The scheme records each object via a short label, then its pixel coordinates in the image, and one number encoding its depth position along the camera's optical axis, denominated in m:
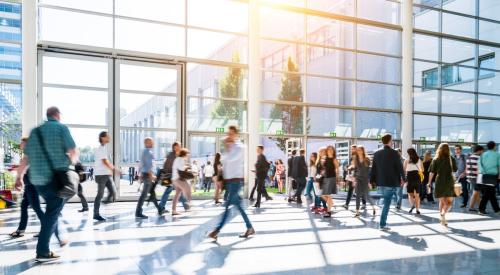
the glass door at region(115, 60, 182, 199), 11.99
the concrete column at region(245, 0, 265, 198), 13.39
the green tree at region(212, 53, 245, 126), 13.38
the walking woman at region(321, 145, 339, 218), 8.48
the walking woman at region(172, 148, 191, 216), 8.27
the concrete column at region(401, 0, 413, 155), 16.09
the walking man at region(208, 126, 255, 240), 5.96
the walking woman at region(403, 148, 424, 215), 9.30
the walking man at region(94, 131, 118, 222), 7.72
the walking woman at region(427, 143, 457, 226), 7.48
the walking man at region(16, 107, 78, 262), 4.52
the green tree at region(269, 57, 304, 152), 14.19
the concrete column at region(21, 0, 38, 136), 10.62
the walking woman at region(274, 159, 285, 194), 18.16
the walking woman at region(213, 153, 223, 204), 11.30
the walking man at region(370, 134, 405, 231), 6.88
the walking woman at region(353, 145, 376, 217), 8.94
